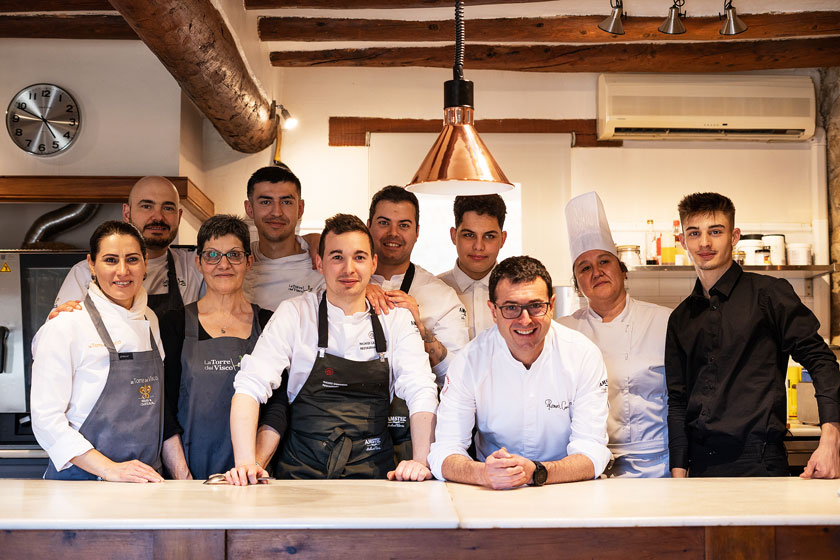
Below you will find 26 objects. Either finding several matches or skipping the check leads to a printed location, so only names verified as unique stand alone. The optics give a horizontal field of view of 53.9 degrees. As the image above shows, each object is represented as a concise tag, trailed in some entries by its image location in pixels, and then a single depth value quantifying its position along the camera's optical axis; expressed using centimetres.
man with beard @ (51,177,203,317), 333
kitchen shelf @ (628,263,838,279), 508
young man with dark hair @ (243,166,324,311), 334
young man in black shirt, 267
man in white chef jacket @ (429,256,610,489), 253
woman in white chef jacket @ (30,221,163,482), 254
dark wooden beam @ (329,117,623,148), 537
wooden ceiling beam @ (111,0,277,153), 290
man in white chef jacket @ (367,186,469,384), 306
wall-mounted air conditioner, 515
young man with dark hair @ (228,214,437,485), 265
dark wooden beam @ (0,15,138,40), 445
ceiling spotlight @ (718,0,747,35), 418
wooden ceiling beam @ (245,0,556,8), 446
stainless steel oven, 412
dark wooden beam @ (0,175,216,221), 439
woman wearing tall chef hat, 290
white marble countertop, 181
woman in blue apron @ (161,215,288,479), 279
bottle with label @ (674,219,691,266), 519
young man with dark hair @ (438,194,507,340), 329
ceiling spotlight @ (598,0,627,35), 423
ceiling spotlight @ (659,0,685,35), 415
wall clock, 450
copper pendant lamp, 222
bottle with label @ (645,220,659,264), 520
